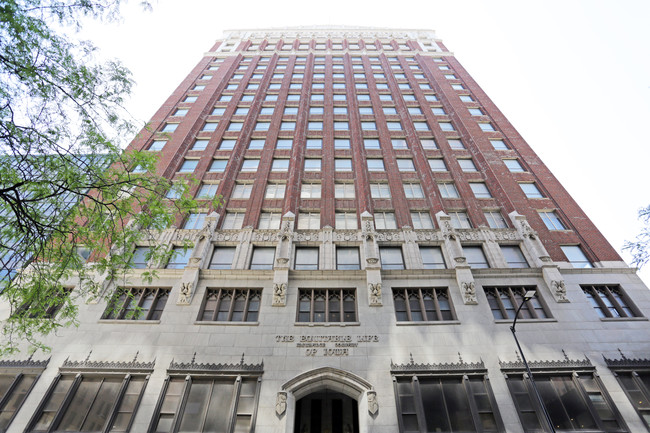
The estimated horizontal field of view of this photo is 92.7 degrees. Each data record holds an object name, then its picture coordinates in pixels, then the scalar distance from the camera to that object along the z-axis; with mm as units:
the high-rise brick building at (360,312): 15734
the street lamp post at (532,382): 13015
